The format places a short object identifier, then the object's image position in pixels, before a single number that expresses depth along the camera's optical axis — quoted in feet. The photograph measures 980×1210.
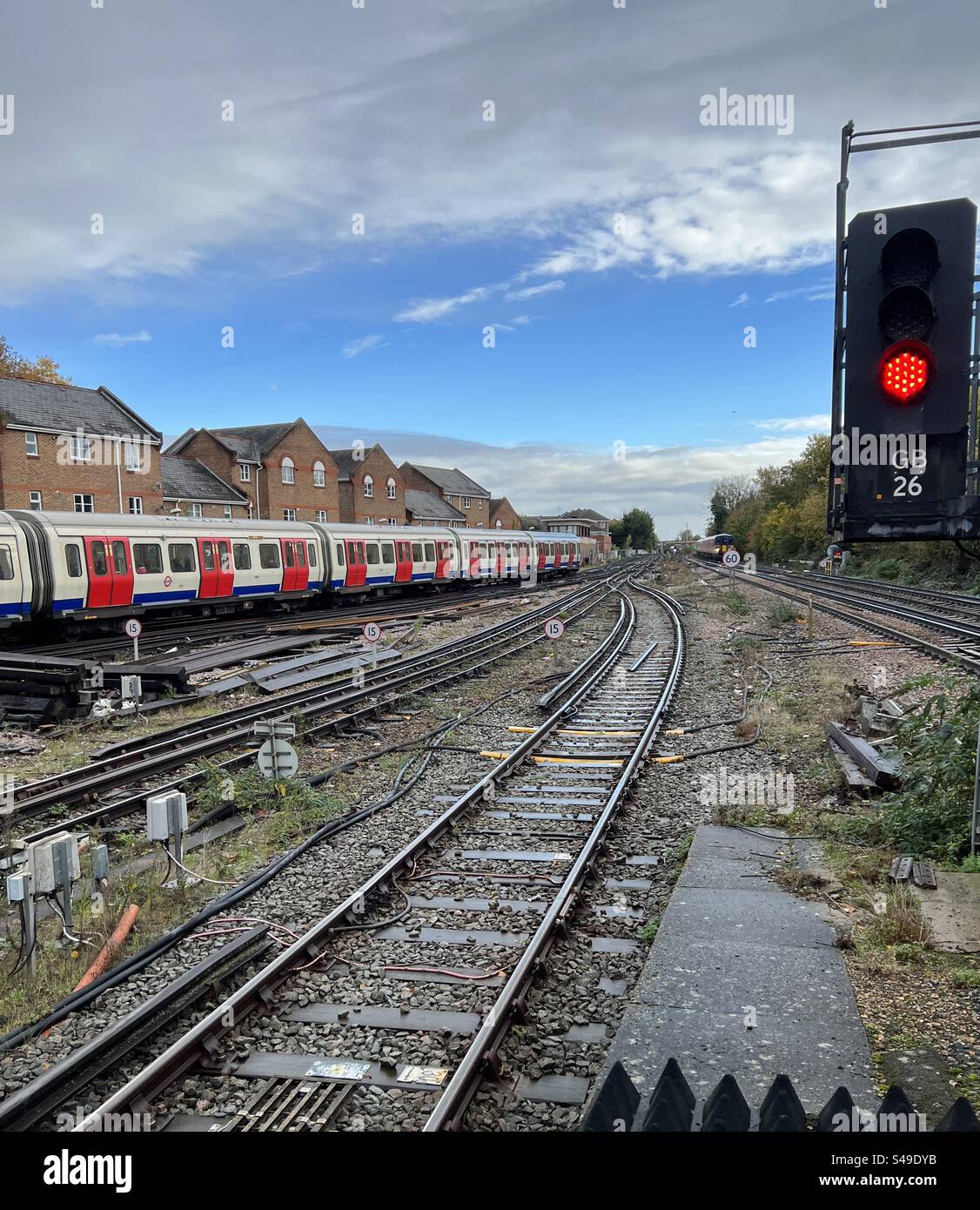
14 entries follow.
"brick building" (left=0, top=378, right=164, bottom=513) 113.50
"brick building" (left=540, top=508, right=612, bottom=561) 395.34
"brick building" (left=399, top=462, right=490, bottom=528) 256.73
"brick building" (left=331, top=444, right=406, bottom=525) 189.47
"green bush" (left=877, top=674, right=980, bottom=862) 21.81
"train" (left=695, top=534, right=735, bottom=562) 237.66
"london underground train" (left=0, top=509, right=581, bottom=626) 62.54
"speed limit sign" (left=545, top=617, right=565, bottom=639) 55.52
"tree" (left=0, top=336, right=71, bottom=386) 160.45
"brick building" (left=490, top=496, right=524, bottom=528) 298.76
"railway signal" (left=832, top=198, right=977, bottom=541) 11.72
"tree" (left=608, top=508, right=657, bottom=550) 470.80
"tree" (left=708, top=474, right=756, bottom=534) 352.90
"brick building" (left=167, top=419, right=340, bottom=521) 157.48
